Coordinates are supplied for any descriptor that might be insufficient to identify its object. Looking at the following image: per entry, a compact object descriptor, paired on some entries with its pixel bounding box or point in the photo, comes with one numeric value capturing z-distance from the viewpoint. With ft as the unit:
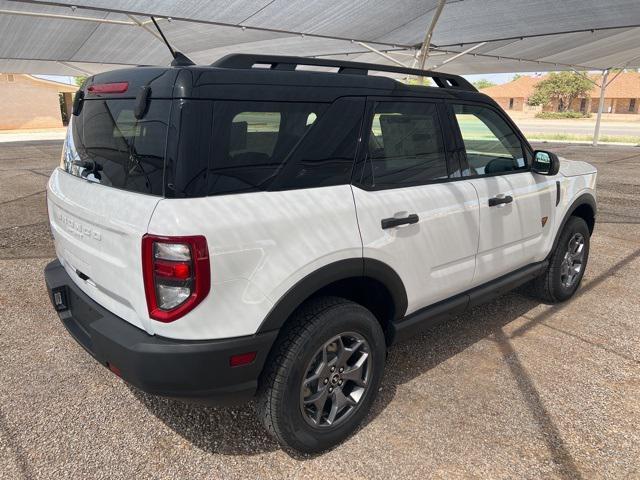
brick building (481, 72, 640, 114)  201.46
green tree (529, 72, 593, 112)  197.67
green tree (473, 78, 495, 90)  349.20
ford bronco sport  6.28
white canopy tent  29.32
